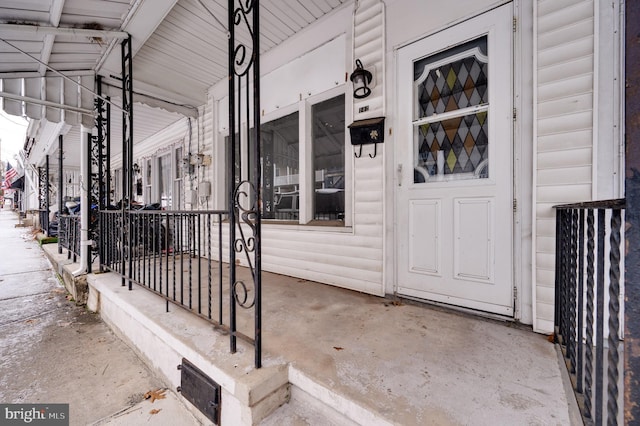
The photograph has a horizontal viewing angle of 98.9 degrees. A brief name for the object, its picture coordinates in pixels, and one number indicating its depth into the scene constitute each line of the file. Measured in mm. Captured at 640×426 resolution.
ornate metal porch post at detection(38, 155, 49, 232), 7743
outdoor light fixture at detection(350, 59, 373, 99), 2715
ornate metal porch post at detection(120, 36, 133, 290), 2902
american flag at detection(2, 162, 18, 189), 18347
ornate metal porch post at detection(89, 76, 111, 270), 3605
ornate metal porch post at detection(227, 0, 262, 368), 1425
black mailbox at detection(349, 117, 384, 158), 2693
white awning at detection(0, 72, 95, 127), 3242
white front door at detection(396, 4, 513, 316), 2100
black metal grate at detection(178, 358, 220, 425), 1473
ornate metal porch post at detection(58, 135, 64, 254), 5191
